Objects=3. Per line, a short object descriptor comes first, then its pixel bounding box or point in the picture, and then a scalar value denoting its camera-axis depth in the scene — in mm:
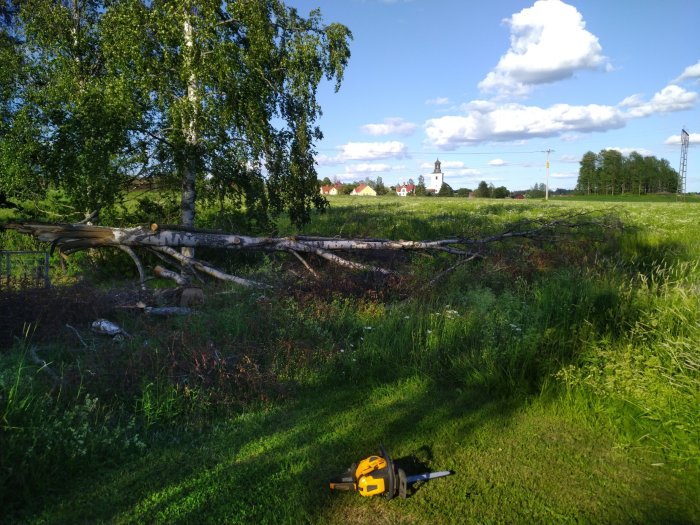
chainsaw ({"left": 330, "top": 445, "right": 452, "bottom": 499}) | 3213
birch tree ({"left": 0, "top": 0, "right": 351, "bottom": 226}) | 10812
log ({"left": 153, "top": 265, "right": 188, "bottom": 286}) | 9973
